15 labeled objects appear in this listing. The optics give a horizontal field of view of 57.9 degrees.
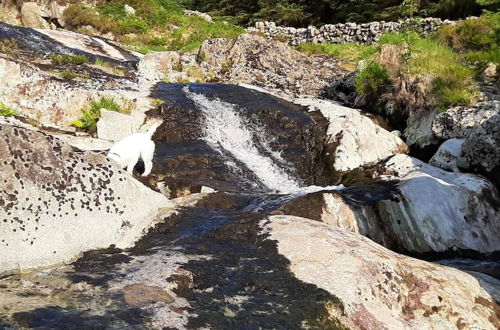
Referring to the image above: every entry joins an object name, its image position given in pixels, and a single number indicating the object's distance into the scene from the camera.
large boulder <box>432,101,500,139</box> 12.06
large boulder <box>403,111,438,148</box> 13.20
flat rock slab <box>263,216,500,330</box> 4.49
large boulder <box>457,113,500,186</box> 10.51
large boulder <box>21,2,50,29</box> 29.44
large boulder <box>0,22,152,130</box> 12.87
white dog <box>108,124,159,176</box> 8.33
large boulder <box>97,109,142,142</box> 12.04
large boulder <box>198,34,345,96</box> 20.53
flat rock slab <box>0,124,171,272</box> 5.14
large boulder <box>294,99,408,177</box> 12.53
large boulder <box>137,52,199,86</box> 20.23
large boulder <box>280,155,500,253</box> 8.67
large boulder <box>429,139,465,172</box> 11.34
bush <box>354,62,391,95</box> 15.66
